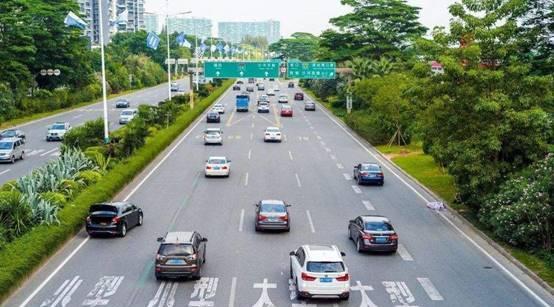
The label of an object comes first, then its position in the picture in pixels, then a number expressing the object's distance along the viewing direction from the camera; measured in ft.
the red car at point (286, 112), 277.85
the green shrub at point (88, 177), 120.46
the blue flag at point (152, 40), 205.16
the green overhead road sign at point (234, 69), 302.66
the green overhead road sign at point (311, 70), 301.84
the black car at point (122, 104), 319.88
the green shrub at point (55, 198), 101.19
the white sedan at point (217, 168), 142.00
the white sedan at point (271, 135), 201.36
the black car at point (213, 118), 250.78
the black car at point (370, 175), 136.46
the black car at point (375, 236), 88.48
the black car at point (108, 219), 95.30
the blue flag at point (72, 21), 141.38
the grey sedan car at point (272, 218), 98.58
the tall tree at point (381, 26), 309.63
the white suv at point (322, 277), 70.08
